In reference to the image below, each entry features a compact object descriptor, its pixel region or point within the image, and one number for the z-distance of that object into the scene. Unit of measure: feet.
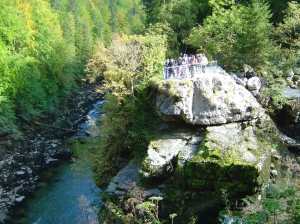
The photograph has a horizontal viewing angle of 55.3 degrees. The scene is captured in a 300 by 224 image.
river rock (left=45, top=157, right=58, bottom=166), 88.28
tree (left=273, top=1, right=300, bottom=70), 62.03
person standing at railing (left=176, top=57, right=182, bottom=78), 55.64
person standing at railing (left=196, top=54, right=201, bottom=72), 57.06
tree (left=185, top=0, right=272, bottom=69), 64.44
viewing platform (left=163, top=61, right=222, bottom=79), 54.95
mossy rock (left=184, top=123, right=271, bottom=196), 38.91
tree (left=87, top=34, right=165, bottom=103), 60.59
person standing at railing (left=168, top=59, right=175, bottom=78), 57.13
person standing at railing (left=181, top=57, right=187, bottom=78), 55.88
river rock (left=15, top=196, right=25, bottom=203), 69.42
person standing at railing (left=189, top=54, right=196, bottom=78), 56.32
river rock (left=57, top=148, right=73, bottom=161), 92.68
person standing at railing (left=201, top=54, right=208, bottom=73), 56.61
